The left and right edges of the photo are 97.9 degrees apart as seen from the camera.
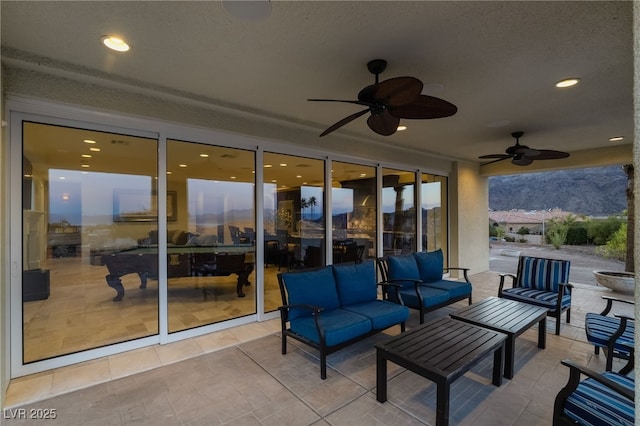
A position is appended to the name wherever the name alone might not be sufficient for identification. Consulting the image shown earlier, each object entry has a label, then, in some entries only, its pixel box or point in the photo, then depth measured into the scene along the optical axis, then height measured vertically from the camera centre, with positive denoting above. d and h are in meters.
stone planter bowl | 5.42 -1.34
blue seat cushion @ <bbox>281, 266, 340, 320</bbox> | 3.11 -0.86
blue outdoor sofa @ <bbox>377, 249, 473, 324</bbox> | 3.84 -1.08
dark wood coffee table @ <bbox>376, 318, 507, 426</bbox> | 1.96 -1.13
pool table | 3.69 -0.71
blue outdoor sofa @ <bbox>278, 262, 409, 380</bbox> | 2.73 -1.10
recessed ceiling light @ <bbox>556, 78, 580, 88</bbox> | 2.91 +1.39
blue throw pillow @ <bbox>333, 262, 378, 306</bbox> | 3.49 -0.88
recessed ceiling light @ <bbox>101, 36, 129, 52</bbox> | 2.18 +1.39
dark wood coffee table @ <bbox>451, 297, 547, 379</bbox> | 2.63 -1.14
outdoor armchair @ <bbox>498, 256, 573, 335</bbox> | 3.72 -1.09
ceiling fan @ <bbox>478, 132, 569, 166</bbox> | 4.22 +0.92
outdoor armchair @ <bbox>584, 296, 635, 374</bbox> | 2.46 -1.15
